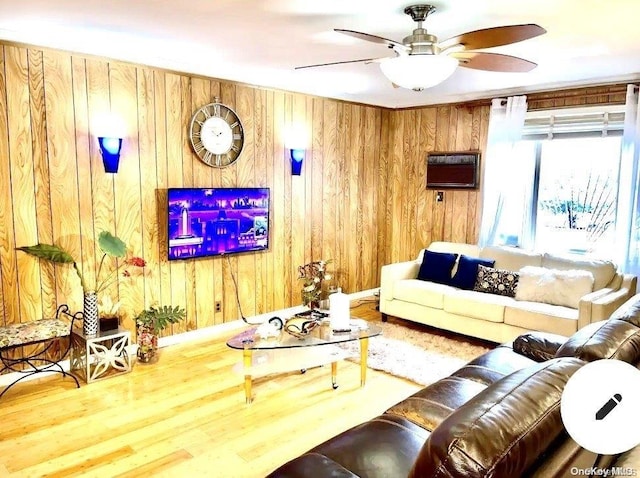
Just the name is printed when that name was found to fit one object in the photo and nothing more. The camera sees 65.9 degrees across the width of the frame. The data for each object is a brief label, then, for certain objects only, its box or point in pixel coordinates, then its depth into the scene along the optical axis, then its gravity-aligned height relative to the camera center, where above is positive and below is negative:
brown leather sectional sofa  1.17 -0.67
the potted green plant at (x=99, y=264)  3.54 -0.61
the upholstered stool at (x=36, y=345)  3.18 -1.21
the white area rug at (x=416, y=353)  3.84 -1.45
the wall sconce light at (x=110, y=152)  3.80 +0.23
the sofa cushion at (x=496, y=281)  4.60 -0.91
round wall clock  4.42 +0.44
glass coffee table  3.21 -1.24
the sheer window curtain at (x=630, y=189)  4.36 -0.03
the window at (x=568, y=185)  4.78 +0.00
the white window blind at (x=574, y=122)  4.64 +0.62
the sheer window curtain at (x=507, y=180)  5.11 +0.05
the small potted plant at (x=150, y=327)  3.97 -1.19
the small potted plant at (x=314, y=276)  5.22 -1.02
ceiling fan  2.42 +0.71
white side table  3.59 -1.28
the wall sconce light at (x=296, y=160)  5.18 +0.24
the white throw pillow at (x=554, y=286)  4.19 -0.87
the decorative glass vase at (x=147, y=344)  3.96 -1.31
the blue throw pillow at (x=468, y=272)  4.84 -0.86
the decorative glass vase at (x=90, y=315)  3.64 -0.98
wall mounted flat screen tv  4.30 -0.36
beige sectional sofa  3.94 -1.03
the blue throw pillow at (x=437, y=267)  5.02 -0.85
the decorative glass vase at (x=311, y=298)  5.08 -1.19
